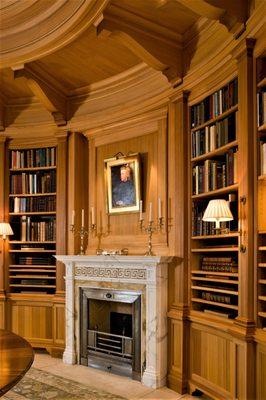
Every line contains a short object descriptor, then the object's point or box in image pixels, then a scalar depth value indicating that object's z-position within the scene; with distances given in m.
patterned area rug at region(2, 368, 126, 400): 3.92
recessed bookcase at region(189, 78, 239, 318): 3.61
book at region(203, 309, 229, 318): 3.62
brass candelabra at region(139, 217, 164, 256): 4.54
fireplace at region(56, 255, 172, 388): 4.31
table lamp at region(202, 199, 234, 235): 3.36
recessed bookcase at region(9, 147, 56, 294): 5.77
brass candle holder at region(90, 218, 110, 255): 5.29
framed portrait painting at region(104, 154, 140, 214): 4.92
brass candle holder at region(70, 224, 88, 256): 5.36
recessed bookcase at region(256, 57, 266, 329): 3.08
